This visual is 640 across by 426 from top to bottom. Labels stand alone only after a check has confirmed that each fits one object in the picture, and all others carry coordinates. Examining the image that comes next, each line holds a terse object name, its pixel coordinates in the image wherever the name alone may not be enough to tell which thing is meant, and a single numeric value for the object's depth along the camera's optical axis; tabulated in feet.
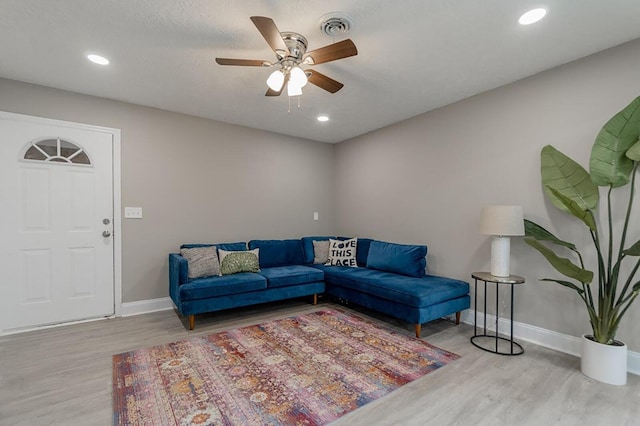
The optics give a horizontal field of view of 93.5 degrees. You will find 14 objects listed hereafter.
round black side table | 8.72
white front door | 9.99
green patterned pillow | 12.24
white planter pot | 7.06
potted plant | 7.09
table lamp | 8.79
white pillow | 14.48
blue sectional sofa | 10.15
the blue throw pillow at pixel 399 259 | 11.91
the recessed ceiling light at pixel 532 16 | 6.54
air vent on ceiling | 6.64
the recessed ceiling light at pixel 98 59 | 8.42
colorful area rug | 6.09
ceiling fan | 6.41
